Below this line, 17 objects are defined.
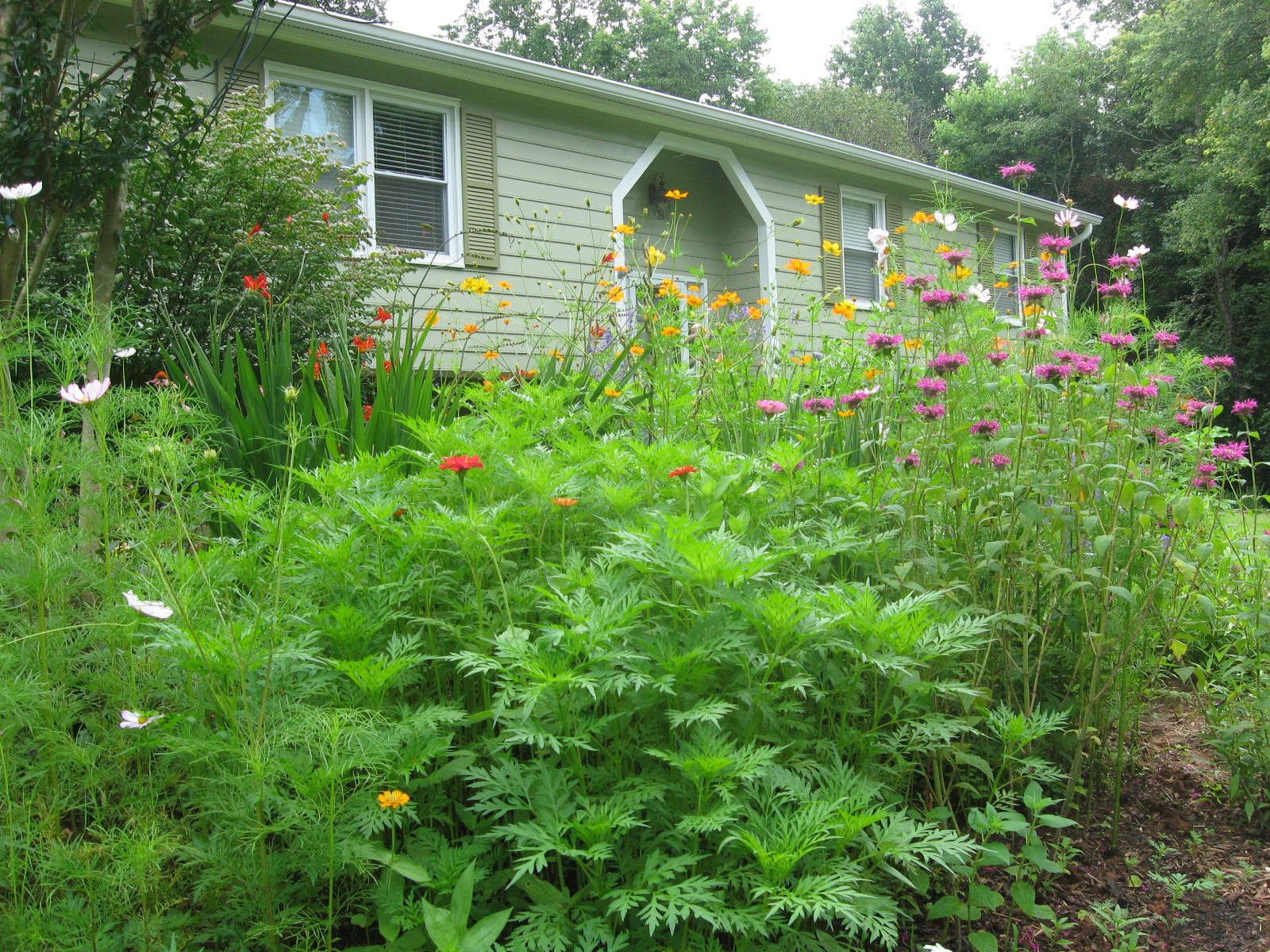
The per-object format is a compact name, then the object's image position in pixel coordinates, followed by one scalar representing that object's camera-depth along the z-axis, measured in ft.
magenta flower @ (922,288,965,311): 7.50
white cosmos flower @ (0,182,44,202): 6.92
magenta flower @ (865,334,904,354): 7.60
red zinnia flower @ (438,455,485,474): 5.55
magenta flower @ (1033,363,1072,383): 7.15
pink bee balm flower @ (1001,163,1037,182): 8.96
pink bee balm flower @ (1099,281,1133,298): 8.21
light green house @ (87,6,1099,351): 23.22
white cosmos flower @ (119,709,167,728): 4.42
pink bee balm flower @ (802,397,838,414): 7.79
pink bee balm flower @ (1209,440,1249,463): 8.69
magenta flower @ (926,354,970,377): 7.13
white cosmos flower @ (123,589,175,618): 4.10
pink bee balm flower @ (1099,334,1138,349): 7.58
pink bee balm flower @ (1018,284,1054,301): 7.97
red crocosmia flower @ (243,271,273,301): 11.69
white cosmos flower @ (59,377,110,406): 5.14
